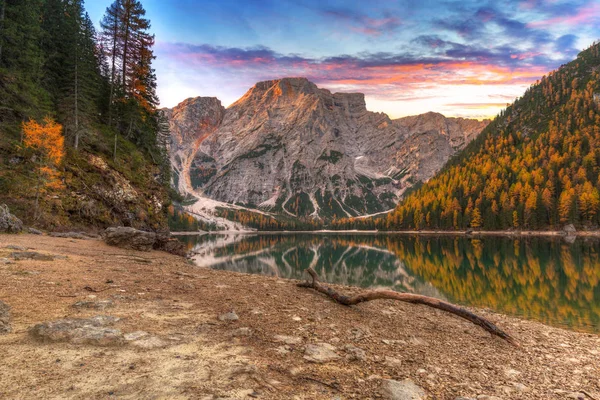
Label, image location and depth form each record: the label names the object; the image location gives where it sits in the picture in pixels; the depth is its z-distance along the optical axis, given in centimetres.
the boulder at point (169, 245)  3132
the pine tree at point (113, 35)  5038
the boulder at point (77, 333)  665
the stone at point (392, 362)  732
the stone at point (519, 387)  662
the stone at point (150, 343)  687
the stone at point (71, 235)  2762
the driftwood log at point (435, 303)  1031
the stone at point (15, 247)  1591
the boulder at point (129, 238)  2575
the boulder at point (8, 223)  2238
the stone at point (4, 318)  671
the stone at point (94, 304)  904
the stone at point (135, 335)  712
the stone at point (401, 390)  583
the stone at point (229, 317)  942
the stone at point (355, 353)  744
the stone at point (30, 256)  1453
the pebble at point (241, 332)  826
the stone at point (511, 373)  735
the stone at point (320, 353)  718
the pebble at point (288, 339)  811
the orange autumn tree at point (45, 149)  3078
